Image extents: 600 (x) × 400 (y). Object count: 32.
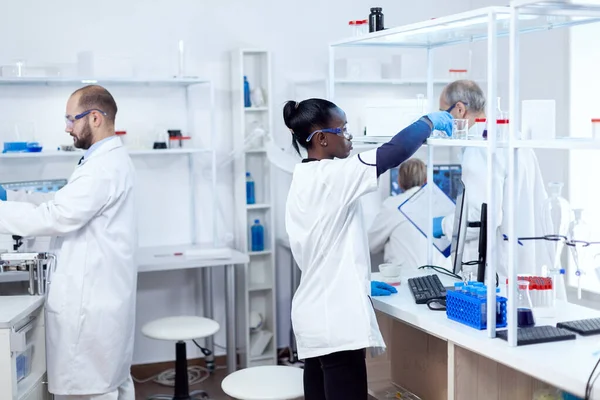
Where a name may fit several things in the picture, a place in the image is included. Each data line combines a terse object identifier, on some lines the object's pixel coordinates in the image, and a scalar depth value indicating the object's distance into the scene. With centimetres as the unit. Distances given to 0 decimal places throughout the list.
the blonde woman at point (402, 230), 388
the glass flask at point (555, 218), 285
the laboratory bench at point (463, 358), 194
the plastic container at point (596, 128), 188
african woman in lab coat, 236
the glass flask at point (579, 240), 234
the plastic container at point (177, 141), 432
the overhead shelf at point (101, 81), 397
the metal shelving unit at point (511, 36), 198
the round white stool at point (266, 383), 248
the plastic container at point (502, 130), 222
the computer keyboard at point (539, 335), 208
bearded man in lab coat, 300
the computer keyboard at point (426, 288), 258
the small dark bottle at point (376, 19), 290
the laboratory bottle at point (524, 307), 226
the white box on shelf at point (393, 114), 284
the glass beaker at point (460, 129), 254
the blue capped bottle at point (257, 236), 450
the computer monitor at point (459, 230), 270
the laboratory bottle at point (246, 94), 443
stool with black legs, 359
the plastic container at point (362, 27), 308
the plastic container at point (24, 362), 286
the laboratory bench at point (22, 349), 259
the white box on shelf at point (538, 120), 211
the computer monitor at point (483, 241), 253
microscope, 289
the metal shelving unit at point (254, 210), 443
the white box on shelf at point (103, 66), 410
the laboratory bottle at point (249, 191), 450
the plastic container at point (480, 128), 250
